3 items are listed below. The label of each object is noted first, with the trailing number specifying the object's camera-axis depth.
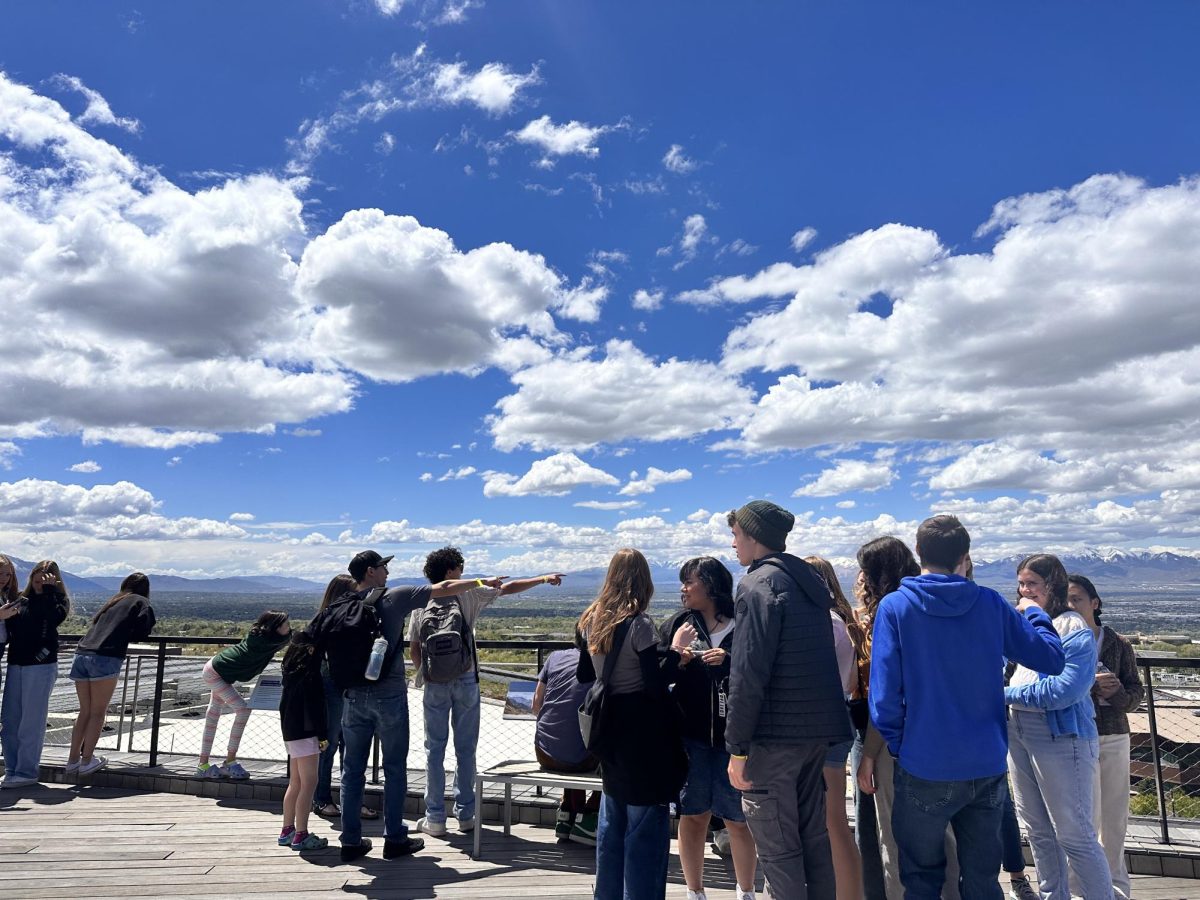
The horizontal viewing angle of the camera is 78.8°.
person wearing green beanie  2.76
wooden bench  4.00
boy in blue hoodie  2.55
